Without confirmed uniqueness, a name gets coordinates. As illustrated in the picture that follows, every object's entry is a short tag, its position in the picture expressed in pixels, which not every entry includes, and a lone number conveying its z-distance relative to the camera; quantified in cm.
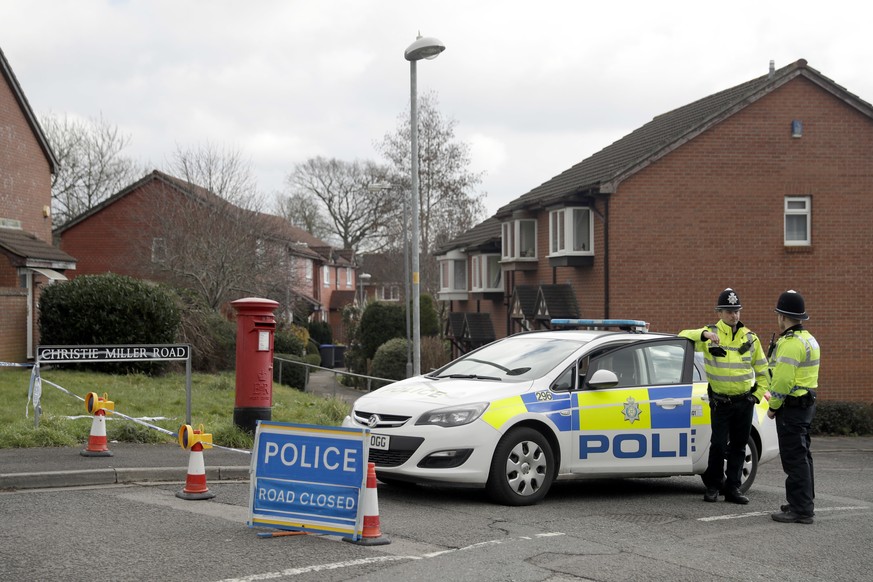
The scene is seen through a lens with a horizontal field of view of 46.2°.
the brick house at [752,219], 2561
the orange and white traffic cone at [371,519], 689
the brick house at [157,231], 3719
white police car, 850
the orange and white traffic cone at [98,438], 1033
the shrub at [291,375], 2936
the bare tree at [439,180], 5522
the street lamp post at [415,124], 1881
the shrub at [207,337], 2314
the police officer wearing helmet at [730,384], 923
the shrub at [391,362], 3724
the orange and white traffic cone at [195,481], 855
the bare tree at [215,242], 3466
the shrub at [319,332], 5792
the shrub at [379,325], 4250
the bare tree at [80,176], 5262
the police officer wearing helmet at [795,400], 835
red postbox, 1155
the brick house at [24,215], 2092
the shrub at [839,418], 2289
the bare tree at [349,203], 7219
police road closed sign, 693
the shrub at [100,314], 1939
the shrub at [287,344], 3416
